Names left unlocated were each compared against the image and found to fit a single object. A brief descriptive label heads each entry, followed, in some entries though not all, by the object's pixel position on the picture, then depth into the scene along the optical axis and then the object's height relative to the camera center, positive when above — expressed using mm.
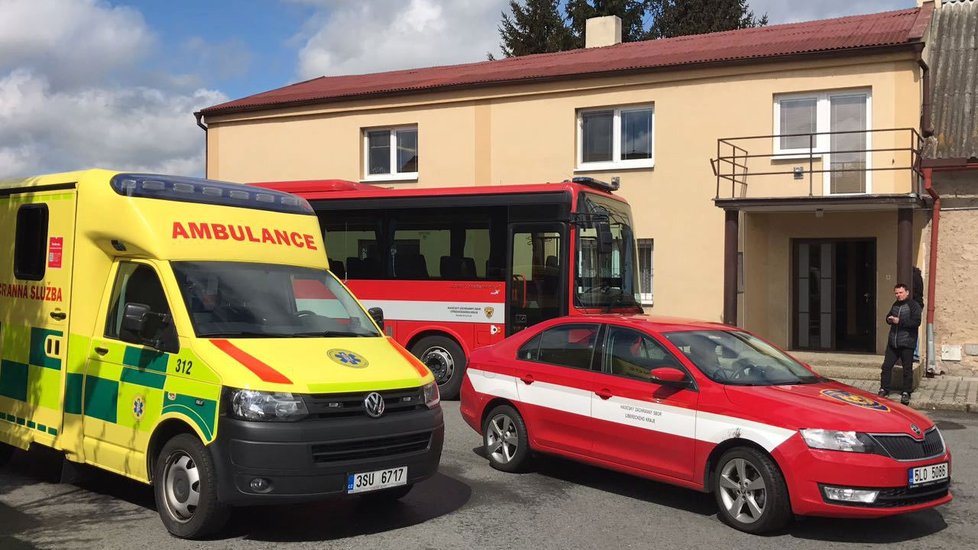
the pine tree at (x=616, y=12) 37375 +11587
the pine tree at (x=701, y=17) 35562 +10932
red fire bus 12133 +332
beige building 15586 +2695
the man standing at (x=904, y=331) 12594 -598
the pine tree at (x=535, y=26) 37594 +11002
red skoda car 5961 -1024
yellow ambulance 5656 -539
